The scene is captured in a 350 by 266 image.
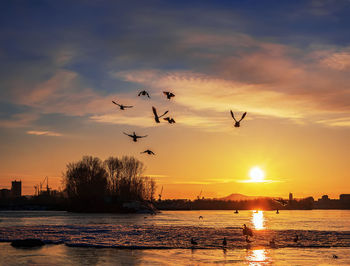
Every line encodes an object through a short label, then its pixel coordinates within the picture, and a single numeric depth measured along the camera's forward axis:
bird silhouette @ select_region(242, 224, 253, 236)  49.38
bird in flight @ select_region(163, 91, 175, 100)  30.35
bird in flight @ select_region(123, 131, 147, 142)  30.21
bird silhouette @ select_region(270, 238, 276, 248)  40.49
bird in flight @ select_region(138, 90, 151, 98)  31.03
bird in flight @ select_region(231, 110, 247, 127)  28.20
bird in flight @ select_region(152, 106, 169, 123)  28.55
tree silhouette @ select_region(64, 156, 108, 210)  160.62
